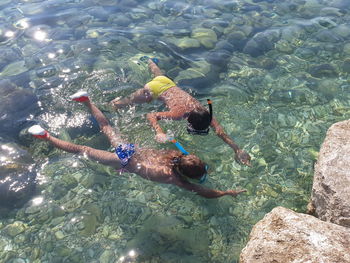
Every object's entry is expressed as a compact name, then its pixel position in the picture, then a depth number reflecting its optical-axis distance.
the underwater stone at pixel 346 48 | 7.84
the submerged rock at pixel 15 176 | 4.95
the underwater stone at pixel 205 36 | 8.32
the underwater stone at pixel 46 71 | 7.28
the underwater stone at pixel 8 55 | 7.96
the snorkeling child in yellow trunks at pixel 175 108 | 5.18
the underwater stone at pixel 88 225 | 4.56
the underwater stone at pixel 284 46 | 8.03
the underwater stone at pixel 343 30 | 8.43
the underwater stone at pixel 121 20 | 9.32
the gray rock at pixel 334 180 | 3.79
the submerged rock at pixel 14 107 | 6.06
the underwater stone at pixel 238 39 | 8.24
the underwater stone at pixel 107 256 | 4.23
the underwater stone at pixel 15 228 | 4.59
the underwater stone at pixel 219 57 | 7.62
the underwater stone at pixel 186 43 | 8.20
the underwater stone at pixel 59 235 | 4.50
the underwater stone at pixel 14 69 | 7.54
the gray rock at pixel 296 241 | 3.14
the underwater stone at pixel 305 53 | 7.80
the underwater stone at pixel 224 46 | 8.12
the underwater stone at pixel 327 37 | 8.26
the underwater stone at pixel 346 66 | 7.28
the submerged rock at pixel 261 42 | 8.02
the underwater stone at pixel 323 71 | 7.16
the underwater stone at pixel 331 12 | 9.33
